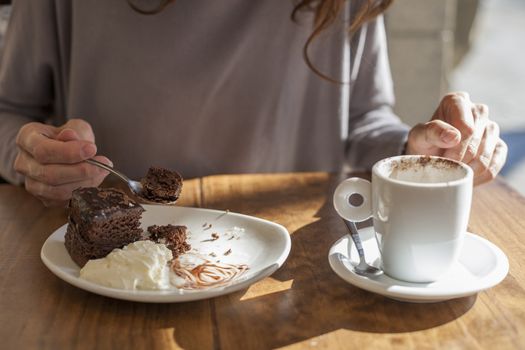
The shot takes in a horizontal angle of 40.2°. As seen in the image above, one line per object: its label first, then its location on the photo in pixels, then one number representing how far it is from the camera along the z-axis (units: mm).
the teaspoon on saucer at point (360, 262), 1002
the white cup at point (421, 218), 939
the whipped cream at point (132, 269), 944
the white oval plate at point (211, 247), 916
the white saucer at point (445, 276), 918
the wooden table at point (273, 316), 864
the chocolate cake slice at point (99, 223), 1026
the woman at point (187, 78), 1606
